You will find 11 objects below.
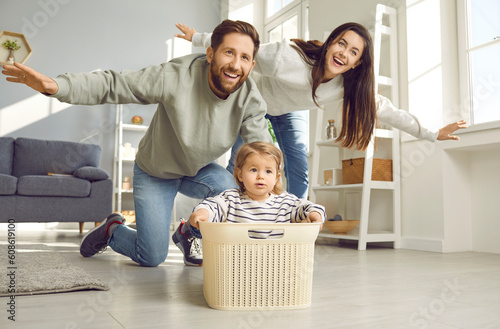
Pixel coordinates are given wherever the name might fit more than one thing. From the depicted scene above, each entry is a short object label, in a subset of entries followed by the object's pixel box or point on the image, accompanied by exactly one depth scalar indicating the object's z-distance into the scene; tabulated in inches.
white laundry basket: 42.8
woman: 63.8
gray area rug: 50.7
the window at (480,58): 104.0
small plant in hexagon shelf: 175.6
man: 51.9
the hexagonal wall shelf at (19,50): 176.7
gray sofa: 132.3
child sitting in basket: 51.6
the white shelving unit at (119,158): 177.2
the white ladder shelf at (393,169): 109.7
